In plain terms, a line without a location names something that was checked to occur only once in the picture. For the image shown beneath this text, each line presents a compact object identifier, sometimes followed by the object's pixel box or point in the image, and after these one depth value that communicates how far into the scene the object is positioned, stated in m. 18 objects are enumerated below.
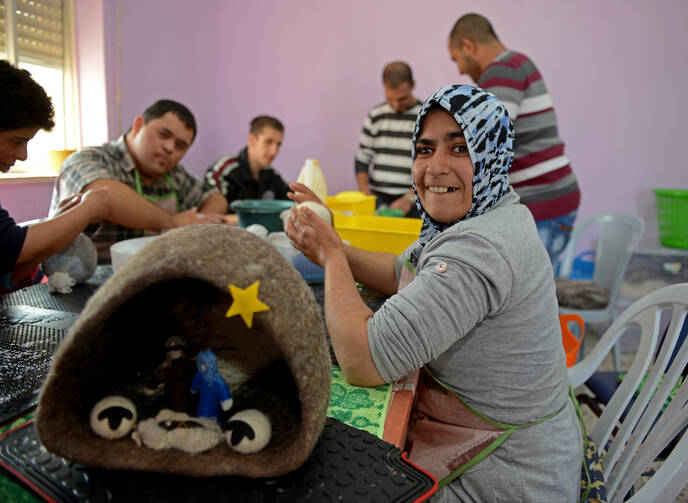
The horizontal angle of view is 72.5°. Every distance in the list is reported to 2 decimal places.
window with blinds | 2.70
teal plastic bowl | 1.47
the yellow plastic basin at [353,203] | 1.93
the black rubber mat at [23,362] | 0.65
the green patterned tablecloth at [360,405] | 0.68
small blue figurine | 0.55
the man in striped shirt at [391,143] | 3.04
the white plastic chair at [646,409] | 0.92
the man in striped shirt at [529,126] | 1.92
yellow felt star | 0.47
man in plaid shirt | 1.68
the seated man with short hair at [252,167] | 3.02
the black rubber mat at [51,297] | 1.05
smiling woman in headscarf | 0.77
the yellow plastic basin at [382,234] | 1.46
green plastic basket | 2.89
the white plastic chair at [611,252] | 2.54
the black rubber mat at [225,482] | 0.47
